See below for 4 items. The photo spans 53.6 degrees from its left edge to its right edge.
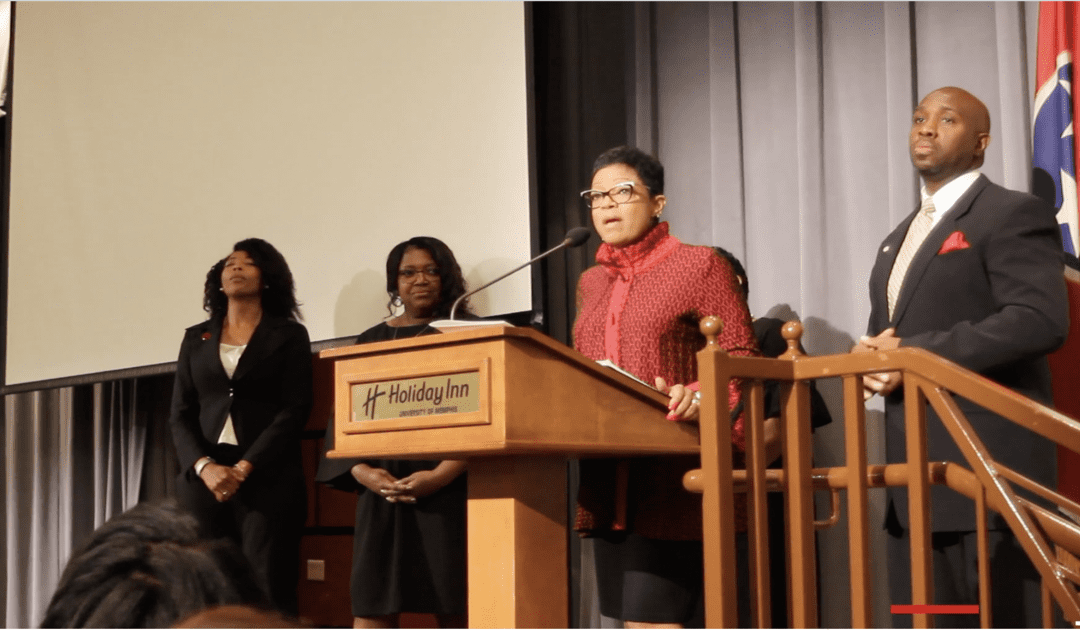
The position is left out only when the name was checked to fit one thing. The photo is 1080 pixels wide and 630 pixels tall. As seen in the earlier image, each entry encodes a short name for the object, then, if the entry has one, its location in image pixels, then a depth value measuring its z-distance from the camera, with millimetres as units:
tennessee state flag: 2551
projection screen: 3674
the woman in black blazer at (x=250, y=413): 3309
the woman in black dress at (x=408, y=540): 2887
